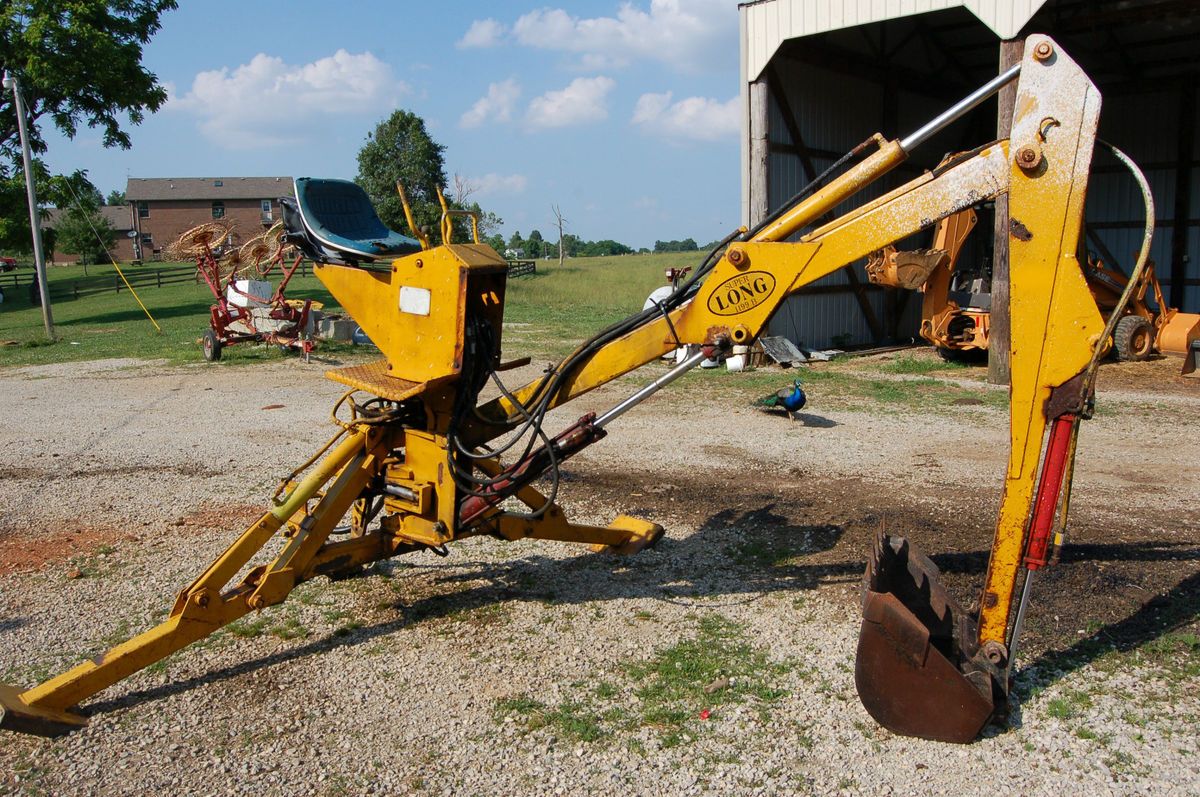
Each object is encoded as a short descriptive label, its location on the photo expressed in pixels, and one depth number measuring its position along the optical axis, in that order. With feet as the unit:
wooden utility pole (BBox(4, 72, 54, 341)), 66.64
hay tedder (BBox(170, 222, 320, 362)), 54.44
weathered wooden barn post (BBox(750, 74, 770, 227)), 50.65
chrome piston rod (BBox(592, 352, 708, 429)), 15.67
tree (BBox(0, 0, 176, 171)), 92.02
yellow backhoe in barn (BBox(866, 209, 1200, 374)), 47.74
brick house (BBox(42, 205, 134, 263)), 246.06
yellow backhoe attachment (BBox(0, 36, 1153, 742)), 12.49
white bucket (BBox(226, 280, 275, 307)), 56.49
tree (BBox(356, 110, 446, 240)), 161.38
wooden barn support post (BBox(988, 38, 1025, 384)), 40.16
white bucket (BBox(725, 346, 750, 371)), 47.65
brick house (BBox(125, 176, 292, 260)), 254.27
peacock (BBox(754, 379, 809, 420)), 34.19
